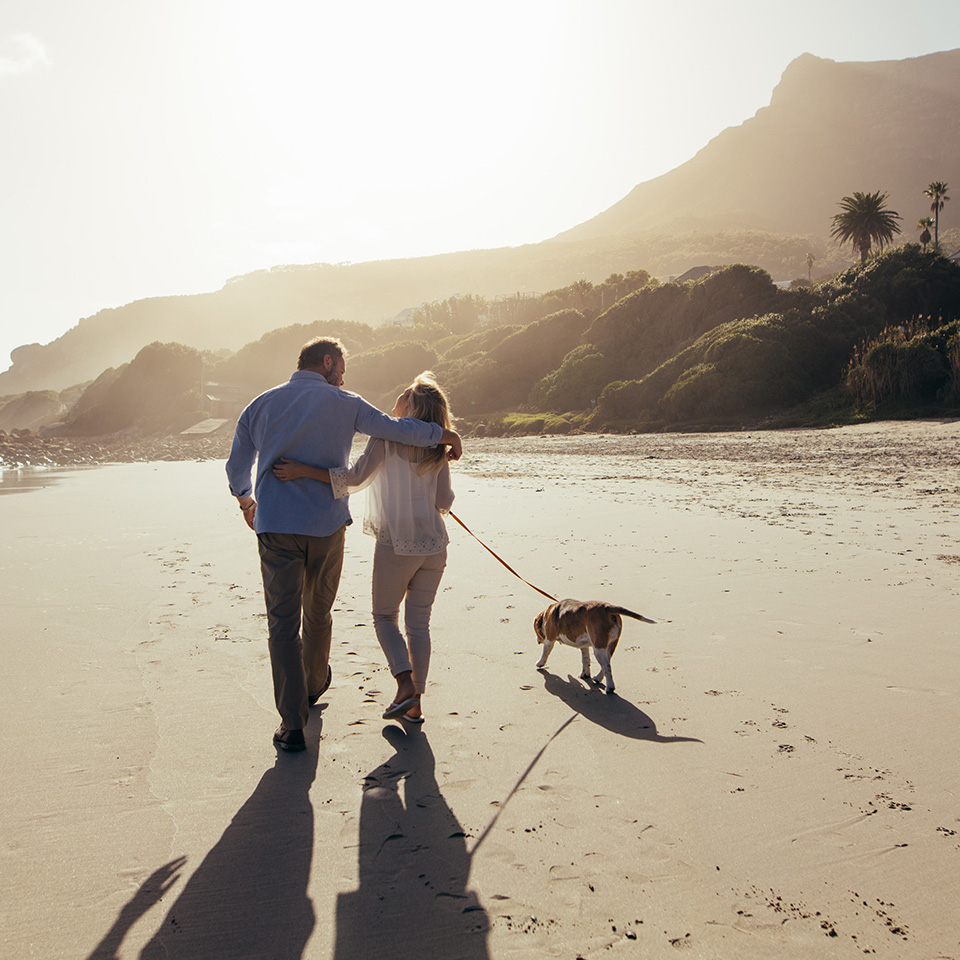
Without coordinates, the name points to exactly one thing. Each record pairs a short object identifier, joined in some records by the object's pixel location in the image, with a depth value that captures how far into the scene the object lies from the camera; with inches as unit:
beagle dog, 153.8
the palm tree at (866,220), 1990.7
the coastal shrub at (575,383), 1614.2
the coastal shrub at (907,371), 968.9
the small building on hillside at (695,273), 2557.8
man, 130.5
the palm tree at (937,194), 2086.6
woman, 137.6
